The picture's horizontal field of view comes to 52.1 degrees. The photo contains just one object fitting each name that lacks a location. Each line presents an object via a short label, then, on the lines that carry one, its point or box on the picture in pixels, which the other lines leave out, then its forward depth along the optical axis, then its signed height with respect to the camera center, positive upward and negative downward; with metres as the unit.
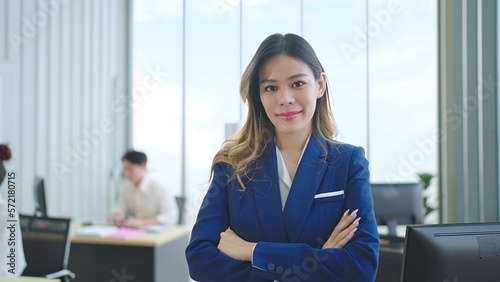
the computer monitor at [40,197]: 4.14 -0.42
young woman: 1.48 -0.15
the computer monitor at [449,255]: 1.23 -0.27
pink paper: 3.79 -0.67
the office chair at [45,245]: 3.24 -0.64
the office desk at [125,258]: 3.74 -0.84
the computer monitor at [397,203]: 3.18 -0.36
